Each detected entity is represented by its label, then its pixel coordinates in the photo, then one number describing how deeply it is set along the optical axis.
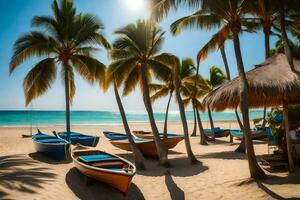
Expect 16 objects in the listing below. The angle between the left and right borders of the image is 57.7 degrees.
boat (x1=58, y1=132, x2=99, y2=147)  18.25
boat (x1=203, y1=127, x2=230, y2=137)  26.36
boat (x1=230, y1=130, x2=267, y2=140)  20.22
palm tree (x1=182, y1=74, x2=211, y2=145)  21.12
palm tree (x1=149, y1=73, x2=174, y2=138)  22.65
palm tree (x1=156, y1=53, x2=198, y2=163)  12.76
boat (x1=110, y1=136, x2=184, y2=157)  14.53
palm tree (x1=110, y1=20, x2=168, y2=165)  13.75
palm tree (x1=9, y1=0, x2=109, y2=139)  14.87
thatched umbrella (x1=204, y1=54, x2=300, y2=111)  8.35
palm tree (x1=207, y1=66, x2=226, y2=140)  25.91
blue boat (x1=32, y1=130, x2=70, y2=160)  13.04
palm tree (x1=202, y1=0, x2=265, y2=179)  8.70
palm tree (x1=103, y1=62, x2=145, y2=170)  12.29
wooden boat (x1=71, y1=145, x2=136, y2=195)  7.80
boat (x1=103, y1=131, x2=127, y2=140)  19.90
